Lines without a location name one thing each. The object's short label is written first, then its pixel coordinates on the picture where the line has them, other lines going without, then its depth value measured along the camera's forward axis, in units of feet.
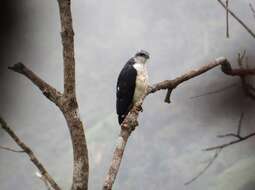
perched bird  57.75
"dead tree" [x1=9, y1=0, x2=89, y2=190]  54.33
